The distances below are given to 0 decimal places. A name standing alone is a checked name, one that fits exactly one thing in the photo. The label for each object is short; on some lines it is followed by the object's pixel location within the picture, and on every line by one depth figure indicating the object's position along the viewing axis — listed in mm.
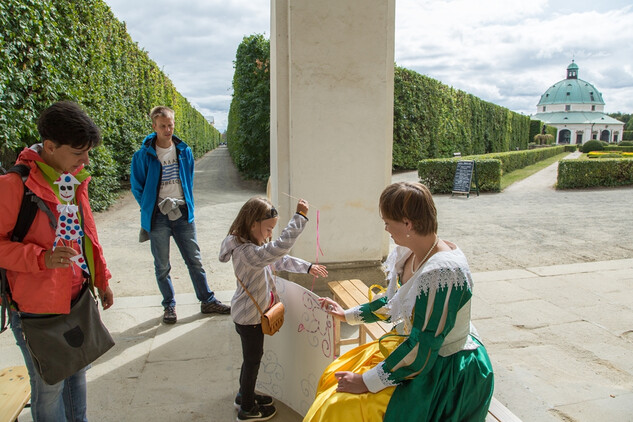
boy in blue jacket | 3904
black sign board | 13742
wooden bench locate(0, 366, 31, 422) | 2109
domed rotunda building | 105706
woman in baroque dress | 1680
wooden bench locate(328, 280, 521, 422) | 2139
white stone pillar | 3863
